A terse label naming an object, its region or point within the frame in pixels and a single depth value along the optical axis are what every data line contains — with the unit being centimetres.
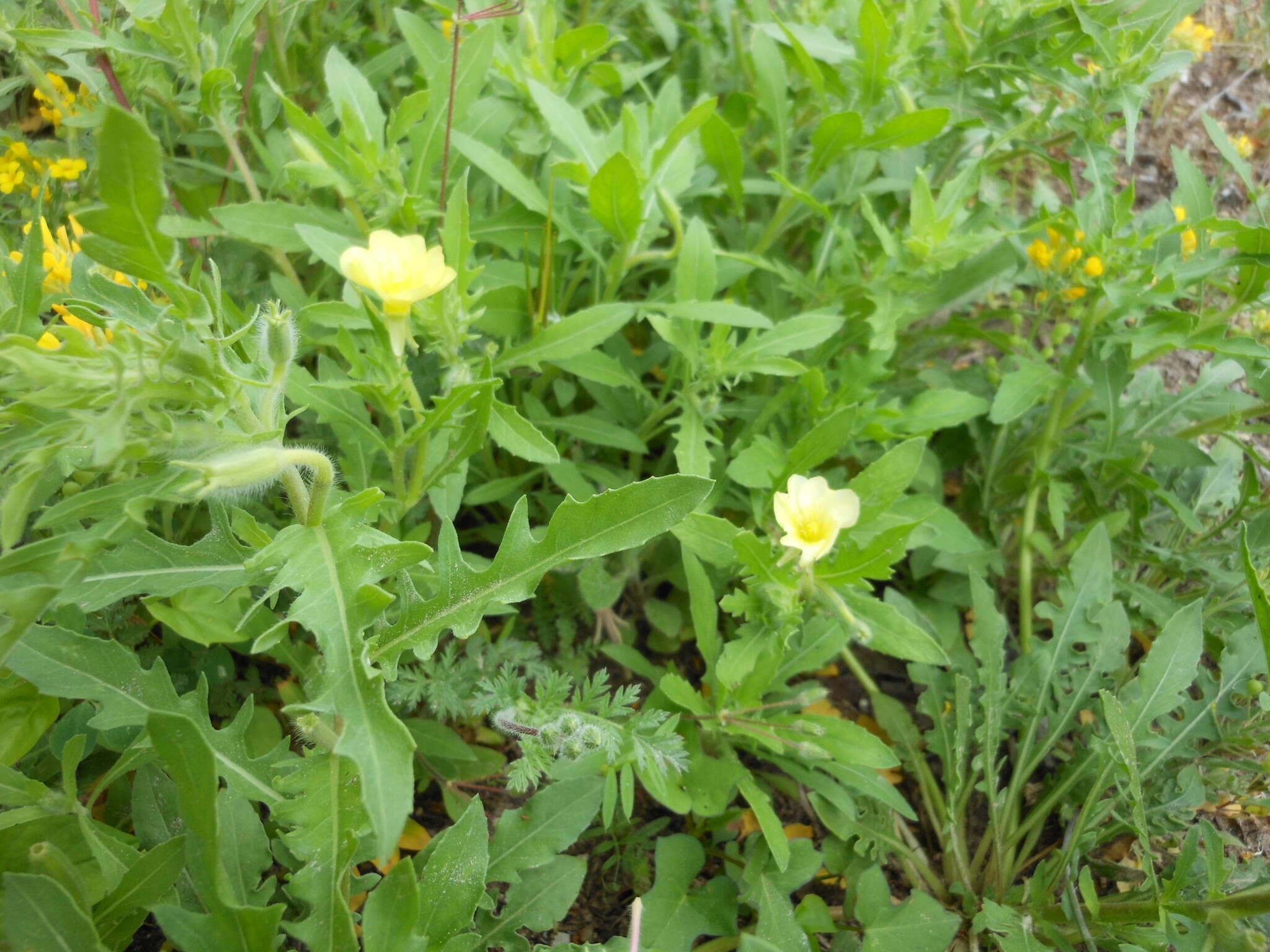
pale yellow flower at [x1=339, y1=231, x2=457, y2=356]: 23
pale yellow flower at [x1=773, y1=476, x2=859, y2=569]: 26
